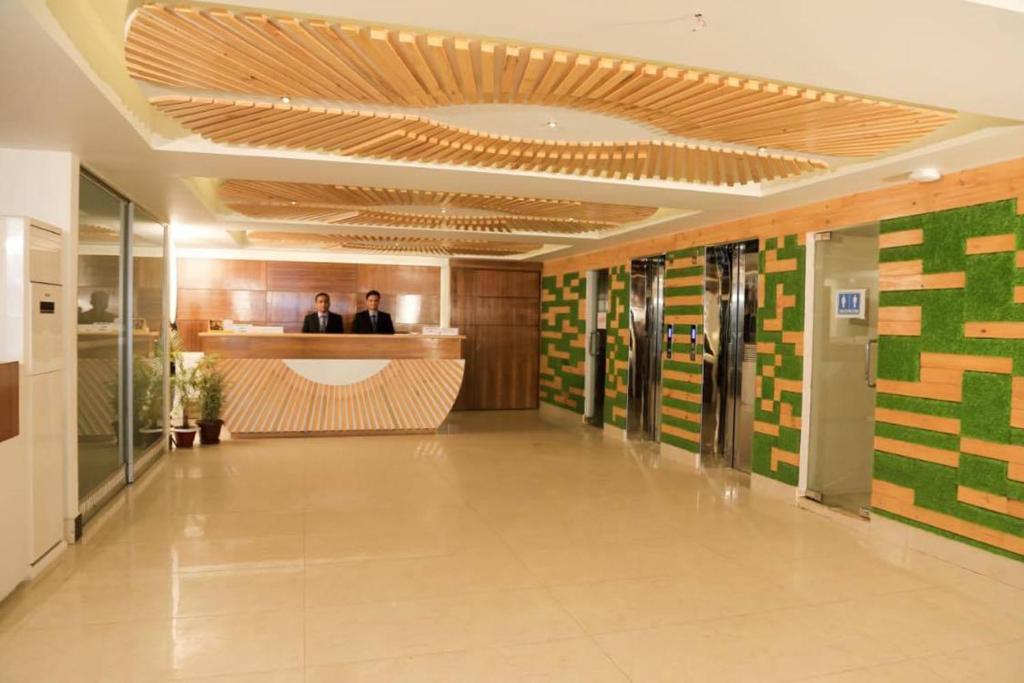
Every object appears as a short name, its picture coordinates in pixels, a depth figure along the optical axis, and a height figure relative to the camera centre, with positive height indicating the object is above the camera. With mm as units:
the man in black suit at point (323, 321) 10305 -58
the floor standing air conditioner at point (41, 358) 3996 -290
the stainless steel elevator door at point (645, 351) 9266 -372
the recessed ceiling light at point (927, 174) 4852 +1085
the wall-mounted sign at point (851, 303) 5812 +205
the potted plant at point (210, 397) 8680 -1030
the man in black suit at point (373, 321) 10484 -47
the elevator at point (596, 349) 10758 -410
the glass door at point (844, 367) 5781 -345
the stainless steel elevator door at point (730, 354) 7426 -320
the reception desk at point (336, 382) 9023 -867
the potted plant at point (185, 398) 8484 -1042
